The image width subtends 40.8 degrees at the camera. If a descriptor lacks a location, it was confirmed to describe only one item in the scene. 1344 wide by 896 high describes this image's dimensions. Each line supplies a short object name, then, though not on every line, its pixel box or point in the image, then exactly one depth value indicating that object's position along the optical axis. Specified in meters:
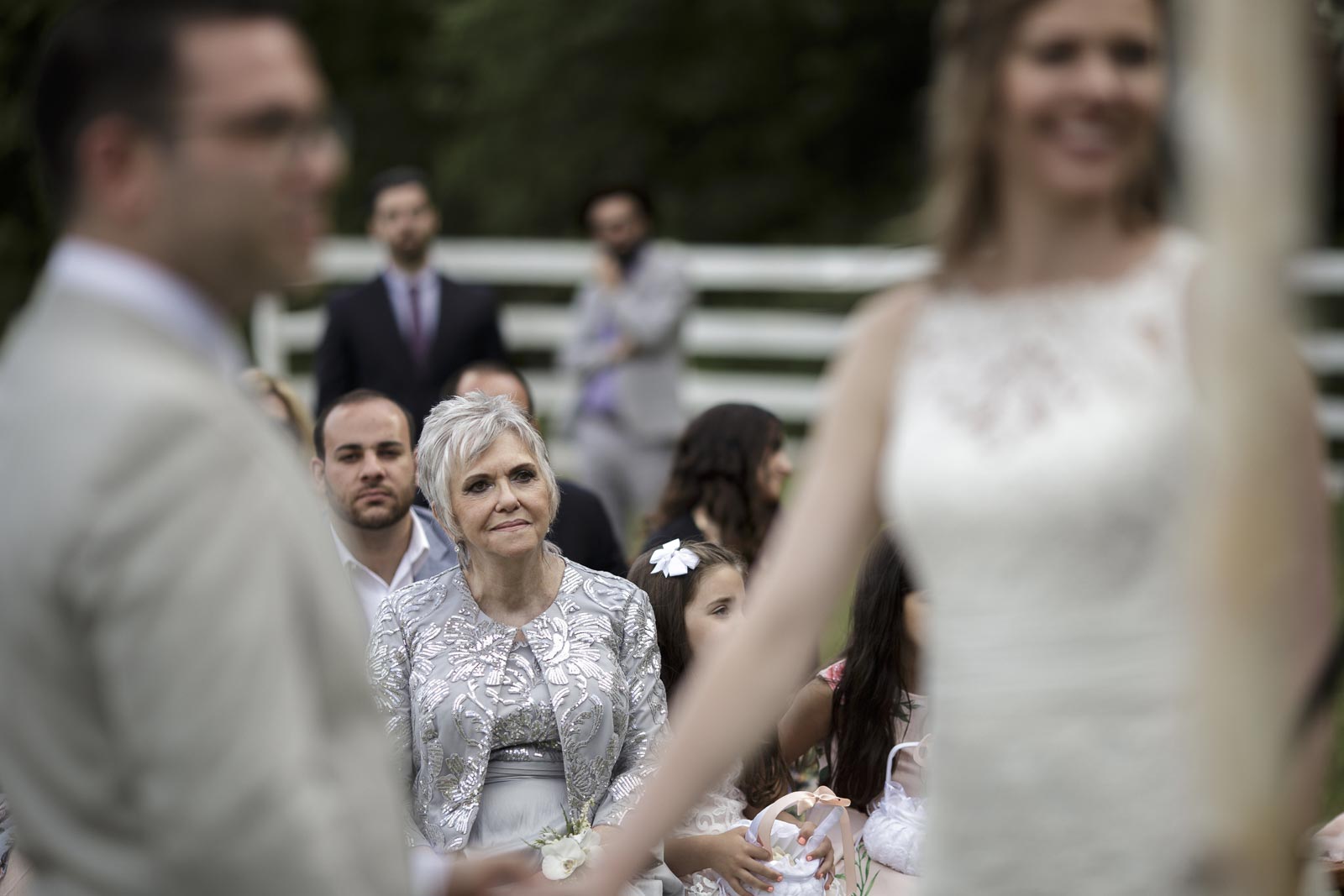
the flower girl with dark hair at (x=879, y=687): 4.35
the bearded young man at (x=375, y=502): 5.16
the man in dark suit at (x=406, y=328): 8.12
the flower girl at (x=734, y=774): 4.11
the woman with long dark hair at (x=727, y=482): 5.80
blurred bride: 1.97
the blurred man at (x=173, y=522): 1.61
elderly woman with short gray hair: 4.07
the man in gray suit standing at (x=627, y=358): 9.36
